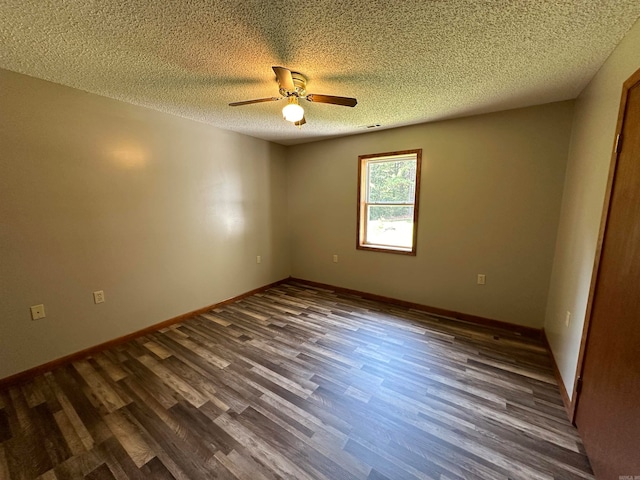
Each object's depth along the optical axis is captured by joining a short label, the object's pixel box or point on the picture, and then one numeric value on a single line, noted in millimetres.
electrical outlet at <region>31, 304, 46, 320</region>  2010
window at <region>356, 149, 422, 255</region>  3277
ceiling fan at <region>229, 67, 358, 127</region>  1771
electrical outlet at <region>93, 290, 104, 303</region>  2334
